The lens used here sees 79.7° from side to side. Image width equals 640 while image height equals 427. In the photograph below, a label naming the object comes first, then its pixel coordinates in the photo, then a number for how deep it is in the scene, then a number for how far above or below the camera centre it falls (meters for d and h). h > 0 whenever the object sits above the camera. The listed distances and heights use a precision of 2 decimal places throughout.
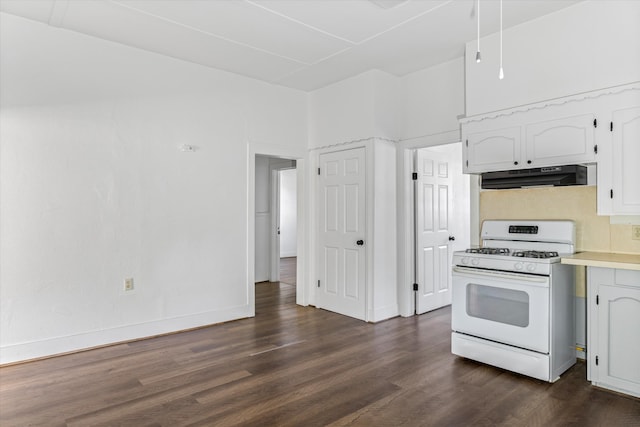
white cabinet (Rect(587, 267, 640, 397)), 2.58 -0.83
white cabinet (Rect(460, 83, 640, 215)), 2.78 +0.58
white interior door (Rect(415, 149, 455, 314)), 4.72 -0.23
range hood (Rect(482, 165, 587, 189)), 3.00 +0.28
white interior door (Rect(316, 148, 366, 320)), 4.61 -0.28
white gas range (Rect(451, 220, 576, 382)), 2.83 -0.74
